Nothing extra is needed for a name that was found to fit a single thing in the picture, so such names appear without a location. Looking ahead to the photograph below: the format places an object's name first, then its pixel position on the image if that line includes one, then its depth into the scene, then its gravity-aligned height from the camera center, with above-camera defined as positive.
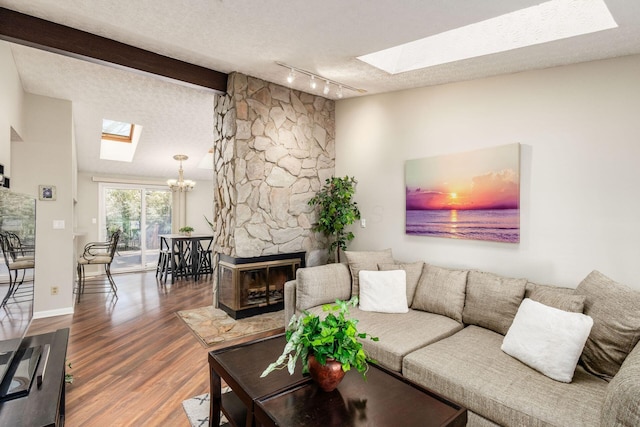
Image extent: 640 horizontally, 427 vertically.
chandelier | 6.39 +0.55
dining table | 6.02 -0.89
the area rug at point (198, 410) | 2.02 -1.31
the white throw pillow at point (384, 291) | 2.87 -0.73
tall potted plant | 4.05 +0.02
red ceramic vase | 1.50 -0.75
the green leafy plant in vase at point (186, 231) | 6.57 -0.43
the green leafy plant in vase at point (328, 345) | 1.47 -0.62
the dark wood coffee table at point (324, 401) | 1.37 -0.87
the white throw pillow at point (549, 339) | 1.75 -0.73
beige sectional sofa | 1.52 -0.89
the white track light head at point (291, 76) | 3.42 +1.43
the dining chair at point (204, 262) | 6.47 -1.07
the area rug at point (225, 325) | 3.33 -1.29
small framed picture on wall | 3.96 +0.21
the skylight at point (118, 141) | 5.82 +1.25
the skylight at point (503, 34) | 2.11 +1.35
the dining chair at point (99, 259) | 4.85 -0.75
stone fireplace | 3.79 +0.56
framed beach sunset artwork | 2.84 +0.15
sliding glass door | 6.79 -0.21
